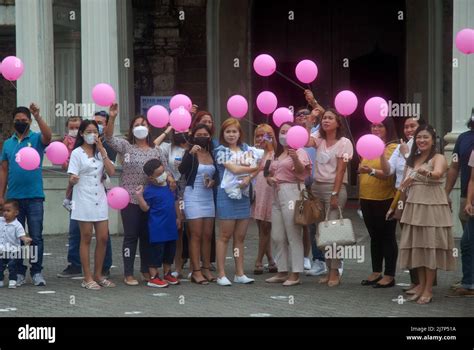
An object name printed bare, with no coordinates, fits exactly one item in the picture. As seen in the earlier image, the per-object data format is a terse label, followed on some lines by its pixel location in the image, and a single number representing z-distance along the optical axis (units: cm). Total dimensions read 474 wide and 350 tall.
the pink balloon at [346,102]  1123
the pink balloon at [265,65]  1194
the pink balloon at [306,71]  1184
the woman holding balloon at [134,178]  1159
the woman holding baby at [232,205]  1162
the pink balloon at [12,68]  1116
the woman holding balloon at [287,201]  1160
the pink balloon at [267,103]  1199
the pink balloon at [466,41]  1096
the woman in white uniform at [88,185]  1130
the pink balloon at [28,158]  1096
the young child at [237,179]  1165
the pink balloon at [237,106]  1174
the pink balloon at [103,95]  1128
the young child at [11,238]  1147
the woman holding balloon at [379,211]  1152
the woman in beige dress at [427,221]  1049
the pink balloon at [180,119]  1116
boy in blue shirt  1151
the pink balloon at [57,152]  1127
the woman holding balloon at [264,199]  1212
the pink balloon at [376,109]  1083
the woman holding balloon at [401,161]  1109
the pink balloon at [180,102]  1190
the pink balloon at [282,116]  1197
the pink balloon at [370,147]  1062
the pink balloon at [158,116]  1150
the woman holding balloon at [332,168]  1151
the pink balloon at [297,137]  1095
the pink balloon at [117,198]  1111
